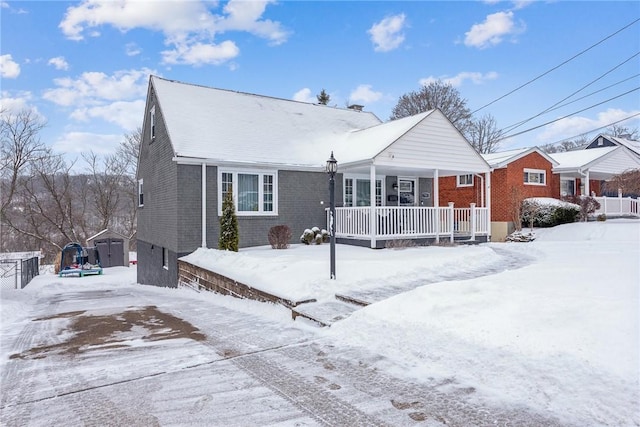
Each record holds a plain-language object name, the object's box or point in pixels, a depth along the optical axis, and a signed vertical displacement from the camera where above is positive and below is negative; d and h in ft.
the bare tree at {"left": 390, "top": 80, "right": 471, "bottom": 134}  114.83 +30.41
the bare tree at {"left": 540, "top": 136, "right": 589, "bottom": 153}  153.81 +24.17
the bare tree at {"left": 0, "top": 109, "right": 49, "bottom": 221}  110.63 +18.90
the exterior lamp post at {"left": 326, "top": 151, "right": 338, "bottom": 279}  25.81 -0.08
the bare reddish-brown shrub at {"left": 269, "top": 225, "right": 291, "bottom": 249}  42.37 -2.57
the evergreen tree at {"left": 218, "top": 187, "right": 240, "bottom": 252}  40.52 -1.71
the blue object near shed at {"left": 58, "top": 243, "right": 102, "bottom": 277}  82.50 -10.67
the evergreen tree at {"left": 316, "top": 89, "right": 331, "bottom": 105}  120.67 +33.40
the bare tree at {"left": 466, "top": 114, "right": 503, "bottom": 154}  126.41 +23.29
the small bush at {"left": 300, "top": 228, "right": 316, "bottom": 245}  46.57 -2.85
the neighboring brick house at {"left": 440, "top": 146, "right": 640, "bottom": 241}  64.69 +5.38
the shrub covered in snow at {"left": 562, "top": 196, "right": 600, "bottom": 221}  63.00 +0.66
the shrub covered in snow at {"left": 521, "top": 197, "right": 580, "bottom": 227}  60.70 -0.55
